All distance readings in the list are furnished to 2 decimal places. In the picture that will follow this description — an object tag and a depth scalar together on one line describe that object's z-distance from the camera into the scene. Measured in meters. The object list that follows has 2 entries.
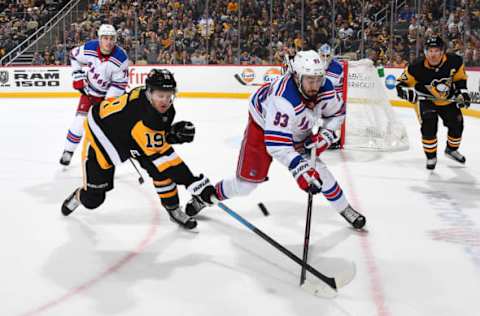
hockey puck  3.42
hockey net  5.61
